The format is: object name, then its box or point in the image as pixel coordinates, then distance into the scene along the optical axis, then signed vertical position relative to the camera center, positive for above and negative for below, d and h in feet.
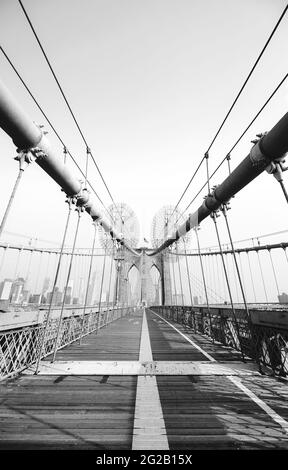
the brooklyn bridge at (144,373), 9.53 -5.15
